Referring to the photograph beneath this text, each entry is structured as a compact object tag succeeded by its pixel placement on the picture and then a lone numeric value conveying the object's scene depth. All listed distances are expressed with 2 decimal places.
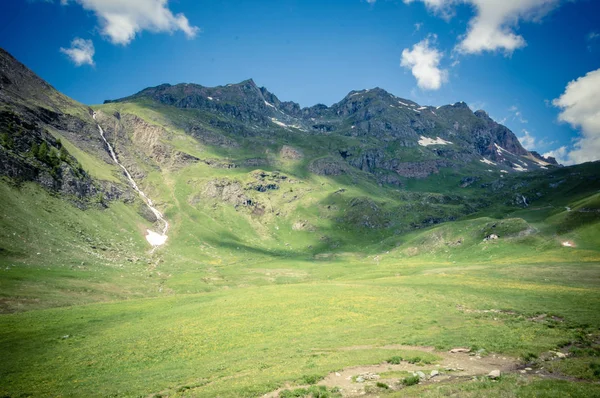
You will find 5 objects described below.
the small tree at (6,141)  119.11
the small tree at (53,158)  138.00
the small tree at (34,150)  130.39
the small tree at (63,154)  148.30
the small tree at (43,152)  133.16
